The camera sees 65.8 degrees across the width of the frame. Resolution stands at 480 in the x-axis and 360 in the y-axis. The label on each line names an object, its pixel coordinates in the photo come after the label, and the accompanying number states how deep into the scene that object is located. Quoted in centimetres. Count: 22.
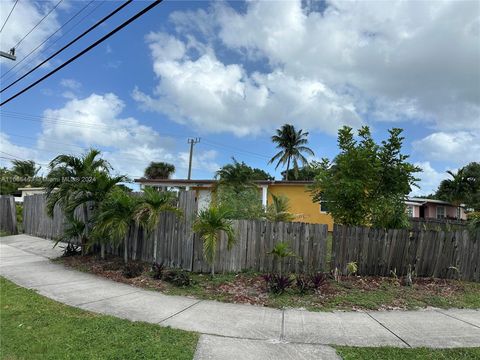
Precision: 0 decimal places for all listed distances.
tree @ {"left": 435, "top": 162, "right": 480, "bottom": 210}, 3670
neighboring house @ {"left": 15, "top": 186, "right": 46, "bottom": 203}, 3182
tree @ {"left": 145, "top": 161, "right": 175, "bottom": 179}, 5044
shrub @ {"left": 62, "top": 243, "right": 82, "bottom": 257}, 1120
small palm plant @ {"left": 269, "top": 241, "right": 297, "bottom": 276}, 826
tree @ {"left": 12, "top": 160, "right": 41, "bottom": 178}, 4362
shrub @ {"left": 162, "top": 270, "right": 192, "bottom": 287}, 780
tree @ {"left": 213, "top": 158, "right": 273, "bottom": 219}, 1314
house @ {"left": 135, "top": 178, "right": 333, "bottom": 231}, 2186
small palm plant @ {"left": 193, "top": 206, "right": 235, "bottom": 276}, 815
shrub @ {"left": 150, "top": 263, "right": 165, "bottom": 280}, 841
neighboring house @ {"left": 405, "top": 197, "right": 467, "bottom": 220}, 3319
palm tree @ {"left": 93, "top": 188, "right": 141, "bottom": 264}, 933
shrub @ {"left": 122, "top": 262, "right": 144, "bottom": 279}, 860
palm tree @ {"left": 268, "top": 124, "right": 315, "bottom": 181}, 4300
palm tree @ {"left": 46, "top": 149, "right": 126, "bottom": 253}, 1054
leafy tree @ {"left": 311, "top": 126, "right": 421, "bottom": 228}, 905
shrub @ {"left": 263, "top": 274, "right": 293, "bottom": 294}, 721
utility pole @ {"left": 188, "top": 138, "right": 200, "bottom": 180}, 3717
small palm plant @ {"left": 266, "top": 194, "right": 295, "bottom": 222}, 1496
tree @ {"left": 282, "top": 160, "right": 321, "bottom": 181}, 4731
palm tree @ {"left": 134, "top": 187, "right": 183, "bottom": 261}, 909
